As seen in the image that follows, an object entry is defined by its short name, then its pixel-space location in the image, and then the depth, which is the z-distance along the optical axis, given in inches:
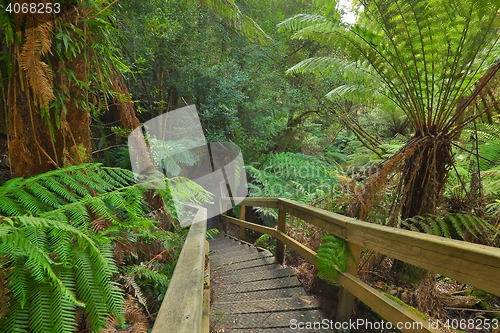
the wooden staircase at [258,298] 71.9
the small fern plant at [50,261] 24.7
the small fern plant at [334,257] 64.2
